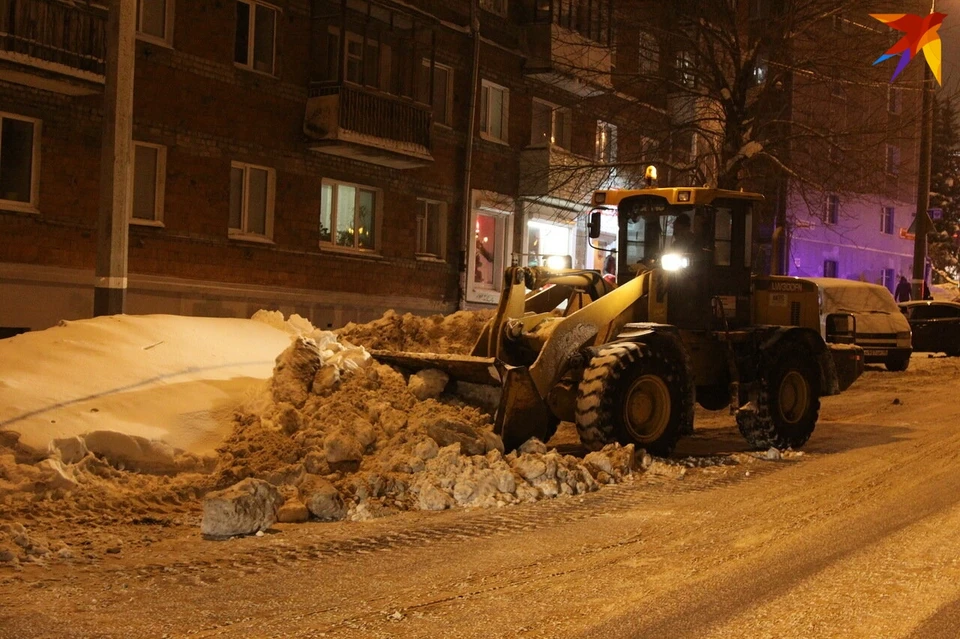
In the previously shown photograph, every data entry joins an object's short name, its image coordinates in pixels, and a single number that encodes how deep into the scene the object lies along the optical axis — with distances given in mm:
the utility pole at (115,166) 12172
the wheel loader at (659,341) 9938
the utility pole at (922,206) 26047
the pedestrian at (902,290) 34469
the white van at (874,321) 21688
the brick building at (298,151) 16906
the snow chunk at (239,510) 7176
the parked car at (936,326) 24844
